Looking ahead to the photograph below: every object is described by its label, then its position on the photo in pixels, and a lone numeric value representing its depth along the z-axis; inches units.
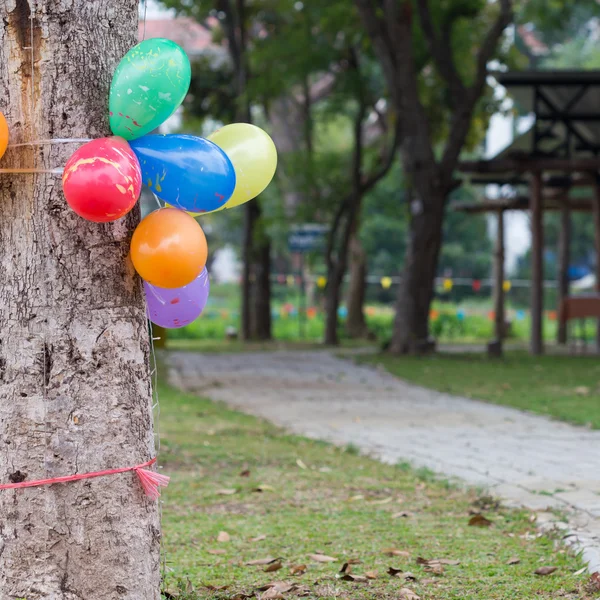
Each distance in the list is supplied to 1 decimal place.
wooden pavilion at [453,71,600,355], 1178.6
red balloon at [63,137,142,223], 213.3
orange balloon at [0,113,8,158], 225.5
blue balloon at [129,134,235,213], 228.2
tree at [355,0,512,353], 1175.1
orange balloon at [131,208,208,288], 224.1
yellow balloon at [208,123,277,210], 256.5
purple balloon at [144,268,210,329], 256.3
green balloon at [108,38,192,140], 223.8
